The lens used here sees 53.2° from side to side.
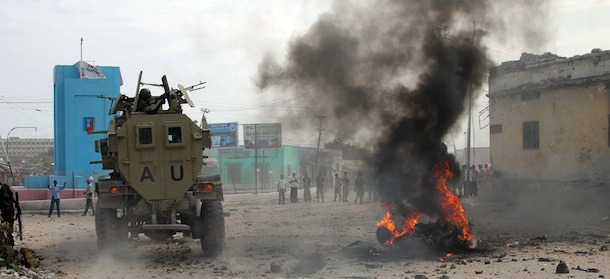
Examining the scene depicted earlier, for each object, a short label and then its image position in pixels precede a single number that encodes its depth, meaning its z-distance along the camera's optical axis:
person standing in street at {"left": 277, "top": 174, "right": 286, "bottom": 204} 27.73
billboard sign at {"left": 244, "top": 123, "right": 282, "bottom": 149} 43.75
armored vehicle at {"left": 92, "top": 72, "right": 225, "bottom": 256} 10.21
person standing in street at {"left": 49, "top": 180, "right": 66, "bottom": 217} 21.22
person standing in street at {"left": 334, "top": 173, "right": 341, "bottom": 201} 27.86
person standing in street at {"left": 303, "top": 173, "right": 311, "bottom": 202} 28.77
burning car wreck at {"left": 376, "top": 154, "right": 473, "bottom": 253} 10.42
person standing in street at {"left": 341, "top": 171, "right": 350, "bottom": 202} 26.83
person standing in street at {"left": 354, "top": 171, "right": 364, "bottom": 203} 24.57
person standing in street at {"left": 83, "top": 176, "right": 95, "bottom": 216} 21.49
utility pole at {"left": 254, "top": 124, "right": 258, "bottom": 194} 42.72
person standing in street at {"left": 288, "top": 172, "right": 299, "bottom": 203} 27.97
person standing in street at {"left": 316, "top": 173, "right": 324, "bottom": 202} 28.45
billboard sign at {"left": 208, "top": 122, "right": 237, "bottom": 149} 46.69
